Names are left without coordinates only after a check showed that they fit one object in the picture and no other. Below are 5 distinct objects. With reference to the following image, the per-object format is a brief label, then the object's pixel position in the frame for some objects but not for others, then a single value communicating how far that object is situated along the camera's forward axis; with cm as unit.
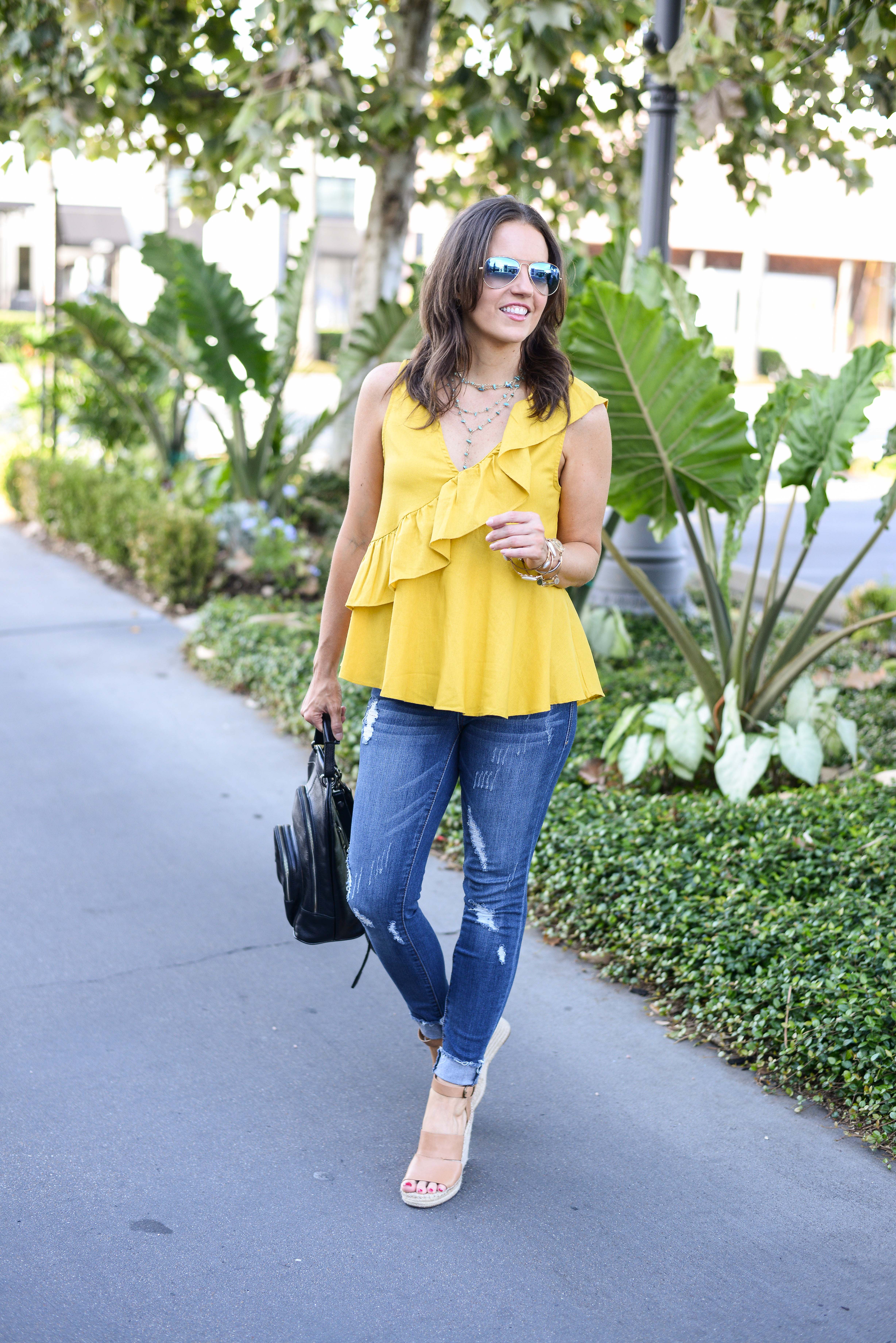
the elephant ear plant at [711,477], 443
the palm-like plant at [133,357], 930
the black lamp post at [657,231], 631
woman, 255
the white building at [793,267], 3469
